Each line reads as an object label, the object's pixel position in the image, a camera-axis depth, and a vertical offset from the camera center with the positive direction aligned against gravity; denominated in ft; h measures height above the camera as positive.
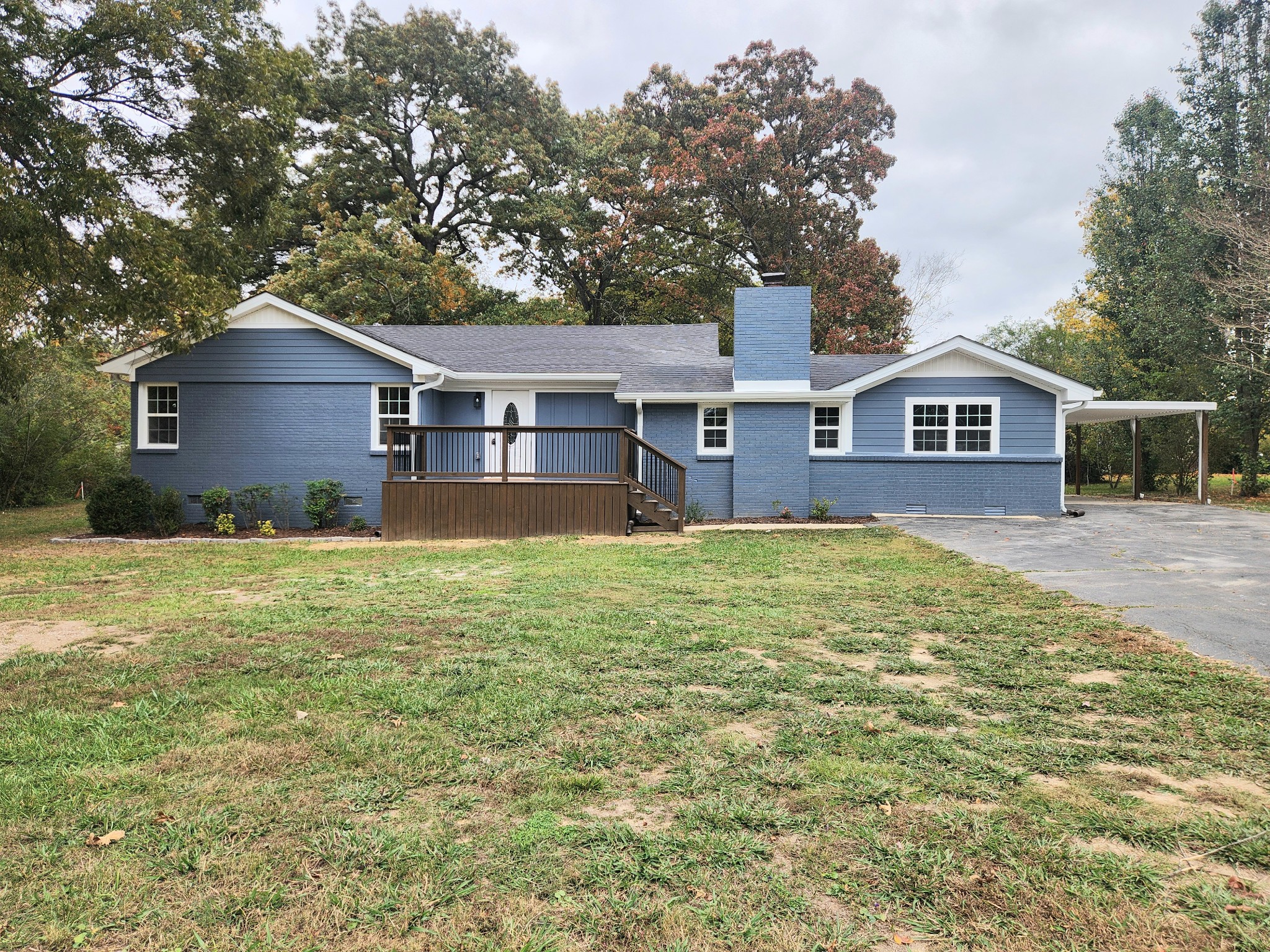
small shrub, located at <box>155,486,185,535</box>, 43.21 -2.33
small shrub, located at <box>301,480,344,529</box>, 44.32 -1.74
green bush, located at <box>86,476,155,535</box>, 42.32 -1.94
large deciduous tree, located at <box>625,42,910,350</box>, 86.58 +36.17
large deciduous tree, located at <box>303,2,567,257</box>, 85.92 +43.57
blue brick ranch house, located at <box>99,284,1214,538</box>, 46.57 +3.84
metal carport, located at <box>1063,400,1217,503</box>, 54.95 +4.82
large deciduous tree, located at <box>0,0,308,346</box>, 35.78 +17.69
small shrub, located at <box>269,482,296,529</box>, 45.60 -2.10
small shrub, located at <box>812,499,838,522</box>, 48.88 -2.57
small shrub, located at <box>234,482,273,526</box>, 44.47 -1.60
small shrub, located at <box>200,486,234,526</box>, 44.19 -1.72
